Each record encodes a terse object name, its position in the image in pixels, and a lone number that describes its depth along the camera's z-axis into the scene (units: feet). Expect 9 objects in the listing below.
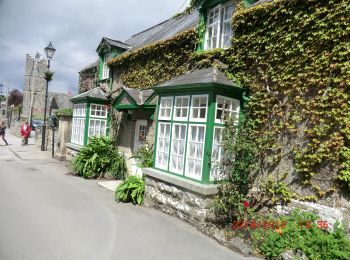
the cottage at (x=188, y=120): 22.89
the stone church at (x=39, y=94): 154.71
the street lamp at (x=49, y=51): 55.26
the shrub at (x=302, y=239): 15.97
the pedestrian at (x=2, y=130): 72.30
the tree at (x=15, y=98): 226.58
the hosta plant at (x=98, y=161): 38.04
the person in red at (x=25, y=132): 71.82
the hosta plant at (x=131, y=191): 27.22
